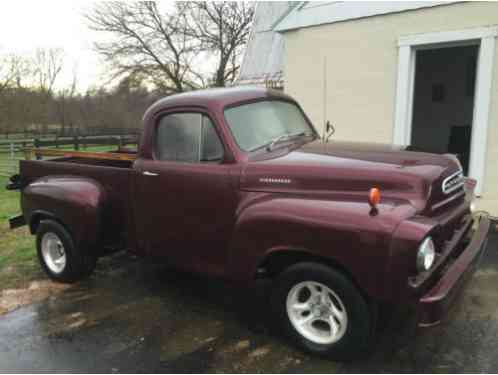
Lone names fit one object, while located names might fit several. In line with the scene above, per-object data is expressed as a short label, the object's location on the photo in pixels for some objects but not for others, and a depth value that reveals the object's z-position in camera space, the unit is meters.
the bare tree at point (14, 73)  26.23
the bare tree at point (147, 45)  25.06
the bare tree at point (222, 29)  25.22
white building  6.46
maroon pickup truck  2.70
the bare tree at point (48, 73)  35.91
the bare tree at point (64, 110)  29.97
